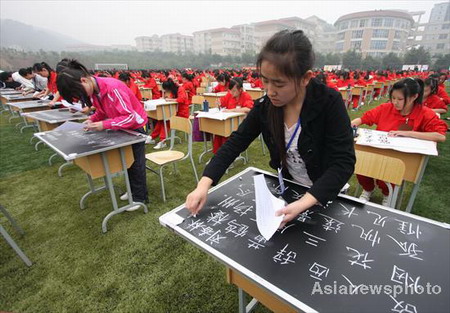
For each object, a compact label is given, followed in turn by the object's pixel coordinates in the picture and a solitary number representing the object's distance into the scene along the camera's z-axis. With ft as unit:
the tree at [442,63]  100.54
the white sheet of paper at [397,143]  6.67
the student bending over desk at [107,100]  6.68
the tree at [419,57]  105.50
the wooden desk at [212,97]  21.49
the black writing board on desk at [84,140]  6.47
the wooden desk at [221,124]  12.21
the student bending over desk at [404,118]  7.67
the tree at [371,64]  111.96
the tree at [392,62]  108.06
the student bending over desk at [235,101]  13.57
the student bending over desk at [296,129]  2.92
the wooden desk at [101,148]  6.88
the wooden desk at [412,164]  6.75
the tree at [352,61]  116.37
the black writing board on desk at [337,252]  2.26
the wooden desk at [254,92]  25.52
